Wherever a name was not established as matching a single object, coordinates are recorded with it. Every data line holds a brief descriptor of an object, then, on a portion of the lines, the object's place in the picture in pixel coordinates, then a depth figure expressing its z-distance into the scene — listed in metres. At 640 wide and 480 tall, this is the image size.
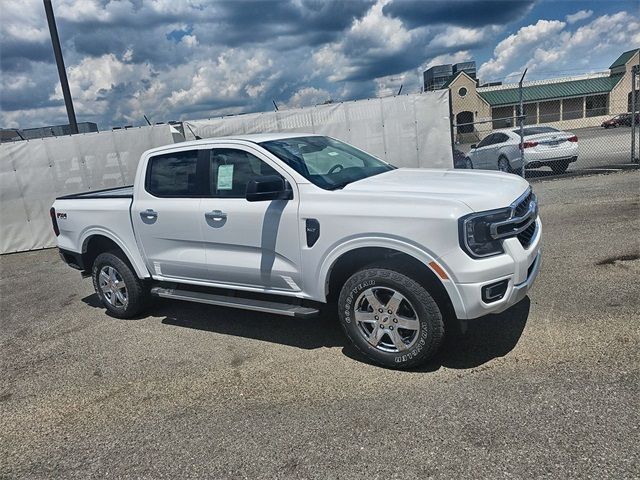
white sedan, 12.60
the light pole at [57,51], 10.91
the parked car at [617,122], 32.48
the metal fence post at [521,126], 10.83
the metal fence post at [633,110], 11.39
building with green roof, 50.22
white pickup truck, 3.42
